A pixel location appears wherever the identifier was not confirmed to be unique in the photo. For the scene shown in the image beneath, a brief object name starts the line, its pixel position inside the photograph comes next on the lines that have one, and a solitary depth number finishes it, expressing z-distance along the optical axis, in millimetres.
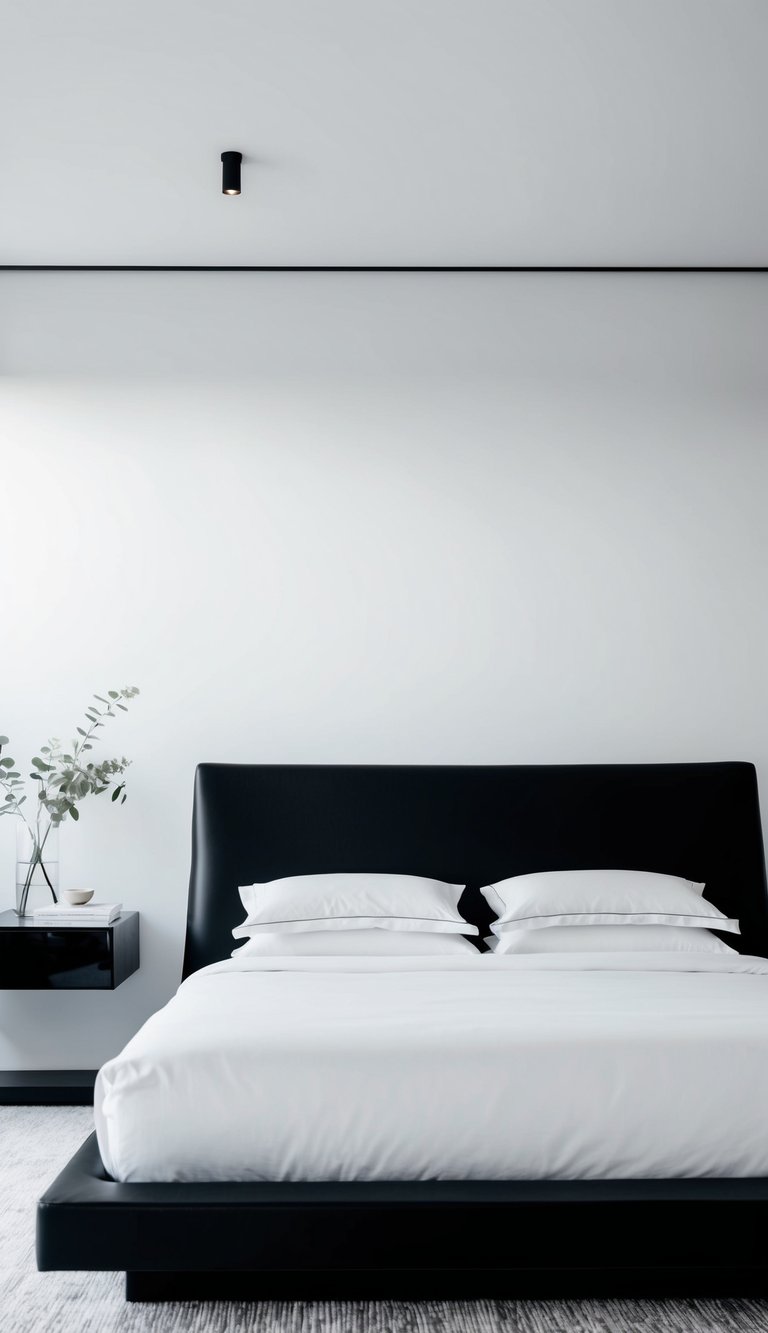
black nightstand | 3443
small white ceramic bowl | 3631
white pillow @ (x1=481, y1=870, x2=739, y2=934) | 3260
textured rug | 2168
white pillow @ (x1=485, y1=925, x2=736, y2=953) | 3207
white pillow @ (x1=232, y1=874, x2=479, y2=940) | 3236
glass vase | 3666
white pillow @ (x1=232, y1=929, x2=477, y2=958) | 3195
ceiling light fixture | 3154
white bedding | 2152
